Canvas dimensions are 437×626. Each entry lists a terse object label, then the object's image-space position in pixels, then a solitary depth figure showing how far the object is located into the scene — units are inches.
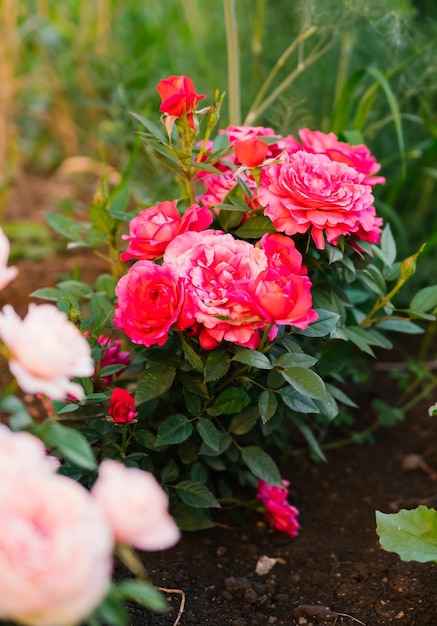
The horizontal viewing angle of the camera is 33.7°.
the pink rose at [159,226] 42.1
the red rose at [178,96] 41.6
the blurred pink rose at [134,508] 23.4
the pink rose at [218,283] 38.4
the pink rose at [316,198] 41.3
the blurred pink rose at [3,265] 29.8
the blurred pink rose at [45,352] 26.6
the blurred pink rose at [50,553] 22.3
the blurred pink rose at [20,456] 25.0
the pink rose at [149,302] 38.8
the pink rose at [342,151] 45.7
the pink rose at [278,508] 50.1
